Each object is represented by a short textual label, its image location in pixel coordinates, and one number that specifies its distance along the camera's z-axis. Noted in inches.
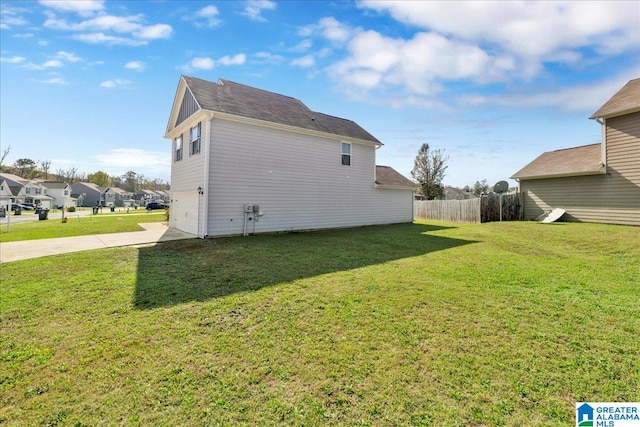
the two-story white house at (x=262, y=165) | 410.9
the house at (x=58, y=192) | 1993.1
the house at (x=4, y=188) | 1485.7
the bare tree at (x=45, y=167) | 2663.9
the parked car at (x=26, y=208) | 1529.3
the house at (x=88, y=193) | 2278.5
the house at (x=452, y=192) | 2291.8
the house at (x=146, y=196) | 2500.2
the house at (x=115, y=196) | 2365.2
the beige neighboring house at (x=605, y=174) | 478.3
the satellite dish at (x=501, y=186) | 690.5
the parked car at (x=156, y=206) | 1589.6
